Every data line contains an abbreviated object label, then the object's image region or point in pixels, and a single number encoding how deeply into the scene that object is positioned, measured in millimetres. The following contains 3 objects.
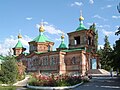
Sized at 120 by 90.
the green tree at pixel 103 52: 29849
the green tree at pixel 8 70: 15589
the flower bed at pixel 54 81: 12777
